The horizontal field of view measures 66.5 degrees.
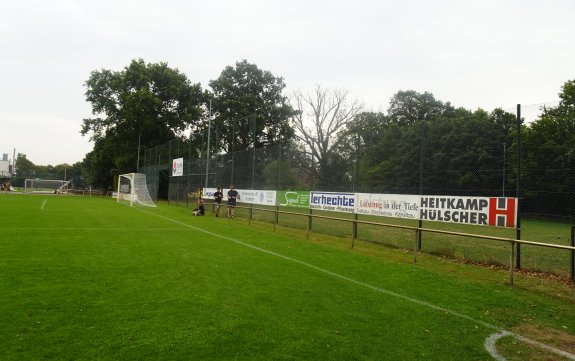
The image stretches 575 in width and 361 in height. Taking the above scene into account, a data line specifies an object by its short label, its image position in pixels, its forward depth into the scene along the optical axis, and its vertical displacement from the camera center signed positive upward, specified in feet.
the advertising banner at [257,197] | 63.59 -1.23
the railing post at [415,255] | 31.46 -4.34
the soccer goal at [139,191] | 108.47 -1.72
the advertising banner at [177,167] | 110.52 +4.91
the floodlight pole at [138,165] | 169.91 +7.57
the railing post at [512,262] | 24.87 -3.65
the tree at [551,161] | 28.91 +2.68
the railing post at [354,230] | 38.51 -3.55
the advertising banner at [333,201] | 47.21 -1.10
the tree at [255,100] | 165.78 +35.27
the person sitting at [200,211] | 73.56 -4.09
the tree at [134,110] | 172.55 +30.18
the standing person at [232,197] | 68.90 -1.43
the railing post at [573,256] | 25.87 -3.26
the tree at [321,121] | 149.00 +24.60
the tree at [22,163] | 382.42 +14.77
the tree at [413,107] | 182.80 +37.63
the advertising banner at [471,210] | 31.30 -1.02
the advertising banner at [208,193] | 86.74 -1.20
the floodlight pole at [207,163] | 94.30 +5.17
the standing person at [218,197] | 73.50 -1.61
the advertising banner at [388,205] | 39.04 -1.06
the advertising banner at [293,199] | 55.49 -1.11
